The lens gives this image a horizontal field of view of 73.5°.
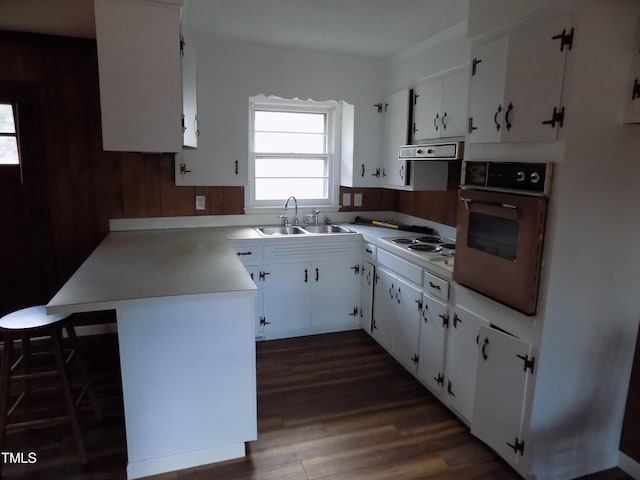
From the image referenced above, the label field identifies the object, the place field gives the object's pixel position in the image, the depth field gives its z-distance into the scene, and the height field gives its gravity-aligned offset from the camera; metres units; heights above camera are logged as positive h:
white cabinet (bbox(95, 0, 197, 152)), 2.16 +0.49
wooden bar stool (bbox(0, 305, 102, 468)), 2.00 -0.90
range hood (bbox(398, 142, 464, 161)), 2.64 +0.16
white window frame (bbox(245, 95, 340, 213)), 3.83 +0.20
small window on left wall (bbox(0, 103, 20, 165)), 3.13 +0.22
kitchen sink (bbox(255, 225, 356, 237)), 3.74 -0.50
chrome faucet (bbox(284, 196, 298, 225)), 3.95 -0.32
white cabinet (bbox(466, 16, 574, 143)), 1.79 +0.43
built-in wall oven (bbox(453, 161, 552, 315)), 1.88 -0.25
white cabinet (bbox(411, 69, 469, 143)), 2.83 +0.48
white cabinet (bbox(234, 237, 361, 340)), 3.45 -0.92
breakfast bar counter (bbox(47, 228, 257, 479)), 1.95 -0.89
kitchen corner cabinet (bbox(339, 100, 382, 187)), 3.85 +0.23
